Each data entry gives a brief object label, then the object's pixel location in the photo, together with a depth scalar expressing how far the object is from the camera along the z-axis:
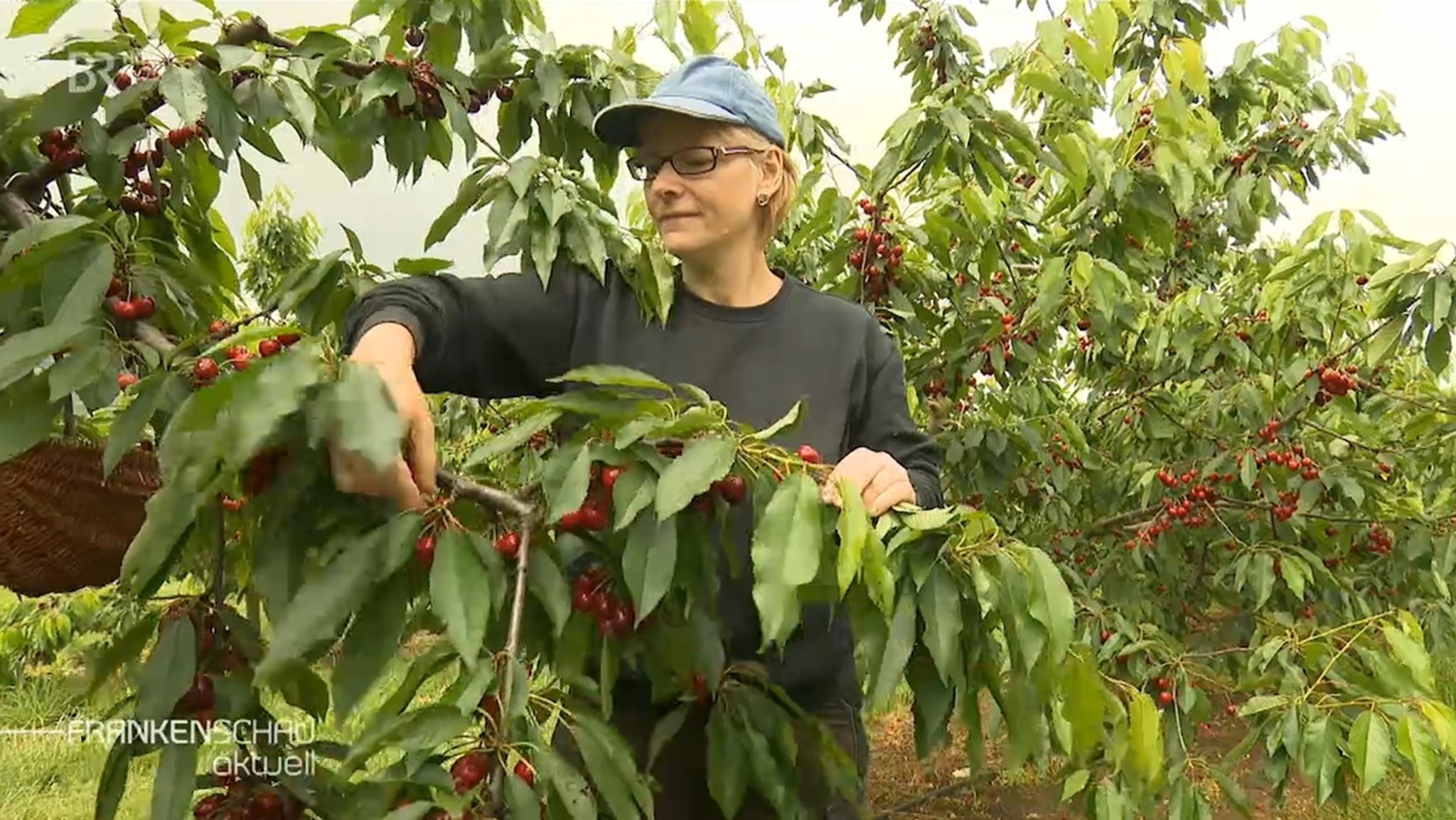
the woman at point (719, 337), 1.20
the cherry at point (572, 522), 0.83
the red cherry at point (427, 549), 0.74
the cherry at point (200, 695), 0.74
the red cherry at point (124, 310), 0.85
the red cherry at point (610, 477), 0.82
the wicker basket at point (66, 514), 1.01
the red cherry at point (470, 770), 0.66
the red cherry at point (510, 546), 0.80
